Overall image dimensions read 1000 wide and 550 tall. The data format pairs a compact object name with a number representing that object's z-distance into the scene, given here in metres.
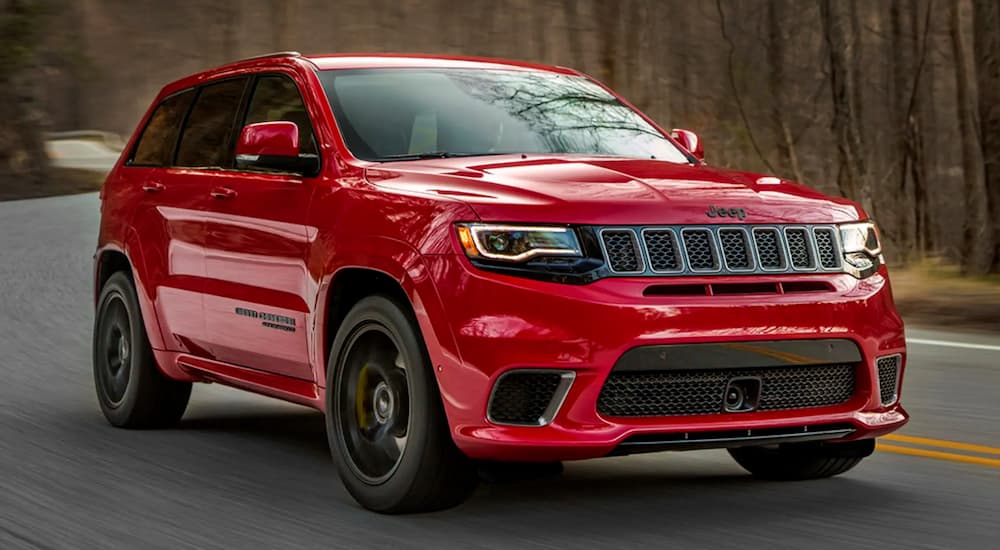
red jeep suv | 5.71
